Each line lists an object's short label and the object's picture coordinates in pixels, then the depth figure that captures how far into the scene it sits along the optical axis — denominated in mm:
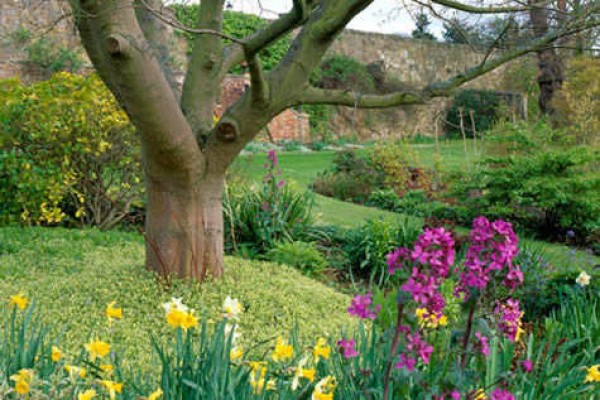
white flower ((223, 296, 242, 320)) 2119
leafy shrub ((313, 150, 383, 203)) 12047
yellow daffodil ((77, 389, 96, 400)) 1723
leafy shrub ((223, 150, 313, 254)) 6785
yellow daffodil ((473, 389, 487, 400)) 2046
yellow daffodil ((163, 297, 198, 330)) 1847
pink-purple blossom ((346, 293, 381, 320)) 2082
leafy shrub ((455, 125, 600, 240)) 8195
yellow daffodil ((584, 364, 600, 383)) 2217
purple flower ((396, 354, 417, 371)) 1939
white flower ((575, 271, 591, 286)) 3916
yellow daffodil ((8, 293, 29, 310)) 2264
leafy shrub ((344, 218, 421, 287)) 6520
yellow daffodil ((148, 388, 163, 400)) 1720
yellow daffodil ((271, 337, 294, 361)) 1954
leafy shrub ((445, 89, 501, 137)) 25948
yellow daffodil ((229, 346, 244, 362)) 2171
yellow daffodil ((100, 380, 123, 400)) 1771
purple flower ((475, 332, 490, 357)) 2146
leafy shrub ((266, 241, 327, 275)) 6086
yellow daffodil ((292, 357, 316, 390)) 1910
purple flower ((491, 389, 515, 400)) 1900
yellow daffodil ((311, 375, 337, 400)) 1784
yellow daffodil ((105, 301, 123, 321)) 2119
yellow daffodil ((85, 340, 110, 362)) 1938
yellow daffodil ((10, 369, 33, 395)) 1850
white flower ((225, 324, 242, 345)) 2154
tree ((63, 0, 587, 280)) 3889
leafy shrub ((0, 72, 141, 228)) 7082
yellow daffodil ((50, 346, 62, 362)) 2070
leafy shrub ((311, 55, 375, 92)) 23297
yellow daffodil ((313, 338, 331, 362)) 2025
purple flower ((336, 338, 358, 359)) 2147
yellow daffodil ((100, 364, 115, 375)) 2020
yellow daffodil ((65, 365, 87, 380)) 1951
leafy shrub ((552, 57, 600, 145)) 11727
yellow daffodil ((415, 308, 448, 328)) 2152
